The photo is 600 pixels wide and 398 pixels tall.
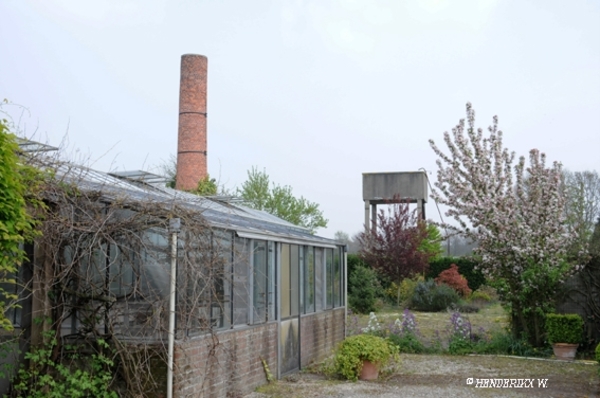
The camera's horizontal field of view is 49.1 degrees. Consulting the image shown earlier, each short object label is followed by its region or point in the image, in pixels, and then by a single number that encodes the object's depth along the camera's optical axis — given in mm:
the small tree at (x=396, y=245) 23812
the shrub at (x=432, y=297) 21188
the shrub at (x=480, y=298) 23438
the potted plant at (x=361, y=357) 9938
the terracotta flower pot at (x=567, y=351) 12195
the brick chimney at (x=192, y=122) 23875
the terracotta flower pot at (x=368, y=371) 10062
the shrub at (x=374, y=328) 13961
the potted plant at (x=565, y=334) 12219
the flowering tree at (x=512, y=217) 12969
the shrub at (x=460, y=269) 25484
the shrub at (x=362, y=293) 20844
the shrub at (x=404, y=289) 23188
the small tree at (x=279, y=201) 26750
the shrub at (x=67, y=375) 6559
